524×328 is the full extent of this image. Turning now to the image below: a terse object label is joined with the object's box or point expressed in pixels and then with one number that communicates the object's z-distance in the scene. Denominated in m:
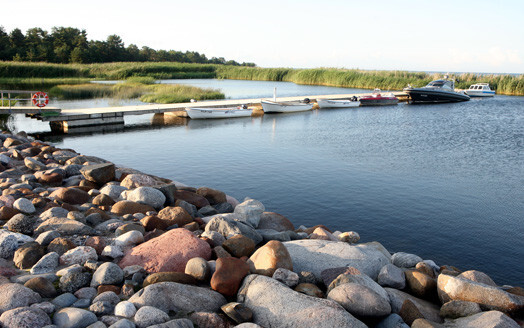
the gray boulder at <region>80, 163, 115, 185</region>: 8.75
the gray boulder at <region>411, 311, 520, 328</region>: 4.05
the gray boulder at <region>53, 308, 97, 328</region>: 3.71
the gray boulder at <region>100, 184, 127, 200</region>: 7.99
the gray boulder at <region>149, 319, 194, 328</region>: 3.60
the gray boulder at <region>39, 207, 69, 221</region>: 6.34
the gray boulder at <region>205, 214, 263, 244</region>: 6.02
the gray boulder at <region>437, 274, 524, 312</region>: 4.50
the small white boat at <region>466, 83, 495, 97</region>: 50.32
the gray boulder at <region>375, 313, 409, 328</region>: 4.15
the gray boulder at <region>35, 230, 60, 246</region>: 5.47
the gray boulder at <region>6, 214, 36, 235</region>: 5.96
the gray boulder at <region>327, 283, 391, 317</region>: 4.21
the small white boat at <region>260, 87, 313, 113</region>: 31.15
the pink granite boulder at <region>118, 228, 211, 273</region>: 4.92
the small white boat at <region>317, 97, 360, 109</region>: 35.46
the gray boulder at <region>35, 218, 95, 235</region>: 5.88
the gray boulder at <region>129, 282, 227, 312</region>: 4.02
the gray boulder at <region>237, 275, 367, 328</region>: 3.89
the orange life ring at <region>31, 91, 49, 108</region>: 22.33
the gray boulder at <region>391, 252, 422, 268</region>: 6.45
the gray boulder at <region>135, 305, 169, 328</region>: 3.69
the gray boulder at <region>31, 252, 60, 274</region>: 4.86
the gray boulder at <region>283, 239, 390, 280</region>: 5.37
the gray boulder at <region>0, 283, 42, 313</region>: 3.86
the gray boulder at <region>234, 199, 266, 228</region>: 7.57
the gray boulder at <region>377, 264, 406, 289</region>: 5.17
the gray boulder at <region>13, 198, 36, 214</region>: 6.62
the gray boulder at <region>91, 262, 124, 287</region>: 4.48
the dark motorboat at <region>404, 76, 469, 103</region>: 42.69
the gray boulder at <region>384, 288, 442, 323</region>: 4.61
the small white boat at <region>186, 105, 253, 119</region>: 27.47
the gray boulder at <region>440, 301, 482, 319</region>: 4.45
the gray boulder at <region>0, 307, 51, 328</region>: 3.57
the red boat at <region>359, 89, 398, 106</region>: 38.95
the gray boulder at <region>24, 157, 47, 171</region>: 10.06
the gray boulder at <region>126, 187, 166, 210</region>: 7.43
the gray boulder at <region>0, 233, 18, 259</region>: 5.28
